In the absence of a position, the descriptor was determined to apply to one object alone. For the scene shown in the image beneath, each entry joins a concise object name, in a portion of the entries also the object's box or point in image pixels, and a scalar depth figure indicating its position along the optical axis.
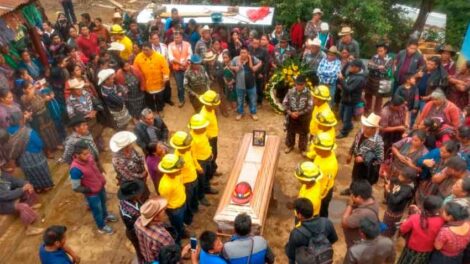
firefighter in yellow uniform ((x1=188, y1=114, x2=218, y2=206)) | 5.85
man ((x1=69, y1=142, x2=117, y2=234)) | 5.21
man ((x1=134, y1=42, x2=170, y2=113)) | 8.05
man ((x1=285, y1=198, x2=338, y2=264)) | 4.07
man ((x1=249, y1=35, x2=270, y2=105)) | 8.69
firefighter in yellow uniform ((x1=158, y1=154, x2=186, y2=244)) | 4.95
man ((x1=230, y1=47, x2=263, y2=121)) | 8.19
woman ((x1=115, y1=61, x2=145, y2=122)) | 7.60
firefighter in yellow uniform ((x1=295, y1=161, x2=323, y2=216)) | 4.77
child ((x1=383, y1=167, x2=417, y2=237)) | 4.87
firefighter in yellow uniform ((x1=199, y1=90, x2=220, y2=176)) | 6.36
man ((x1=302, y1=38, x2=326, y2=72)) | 8.27
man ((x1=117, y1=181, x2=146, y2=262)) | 4.72
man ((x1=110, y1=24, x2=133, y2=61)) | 8.84
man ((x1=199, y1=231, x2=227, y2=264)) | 3.77
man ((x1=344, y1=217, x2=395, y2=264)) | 3.97
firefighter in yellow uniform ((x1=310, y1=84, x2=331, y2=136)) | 6.45
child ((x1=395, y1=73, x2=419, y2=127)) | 7.17
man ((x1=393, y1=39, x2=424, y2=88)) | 7.81
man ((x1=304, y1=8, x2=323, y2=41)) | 9.76
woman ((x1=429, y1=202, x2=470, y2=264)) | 3.95
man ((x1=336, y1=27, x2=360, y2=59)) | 8.53
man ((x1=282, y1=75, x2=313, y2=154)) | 7.09
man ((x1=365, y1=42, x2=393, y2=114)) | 8.01
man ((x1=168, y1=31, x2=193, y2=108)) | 8.70
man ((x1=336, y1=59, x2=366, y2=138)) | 7.58
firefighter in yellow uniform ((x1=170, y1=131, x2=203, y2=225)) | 5.41
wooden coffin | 5.01
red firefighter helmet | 5.15
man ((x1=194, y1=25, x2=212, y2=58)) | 8.89
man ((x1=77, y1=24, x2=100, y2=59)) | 9.12
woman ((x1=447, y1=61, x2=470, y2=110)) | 7.18
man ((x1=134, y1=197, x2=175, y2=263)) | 4.27
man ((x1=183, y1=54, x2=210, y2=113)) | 8.14
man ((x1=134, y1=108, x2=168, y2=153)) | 6.13
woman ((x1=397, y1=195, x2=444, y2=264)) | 4.07
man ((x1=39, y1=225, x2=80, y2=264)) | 4.13
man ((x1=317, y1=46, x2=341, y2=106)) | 7.92
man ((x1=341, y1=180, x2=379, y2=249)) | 4.36
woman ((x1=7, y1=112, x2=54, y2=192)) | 6.02
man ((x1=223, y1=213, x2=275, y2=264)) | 3.92
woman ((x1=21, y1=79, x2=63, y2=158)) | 6.72
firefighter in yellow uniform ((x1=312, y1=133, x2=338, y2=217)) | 5.17
